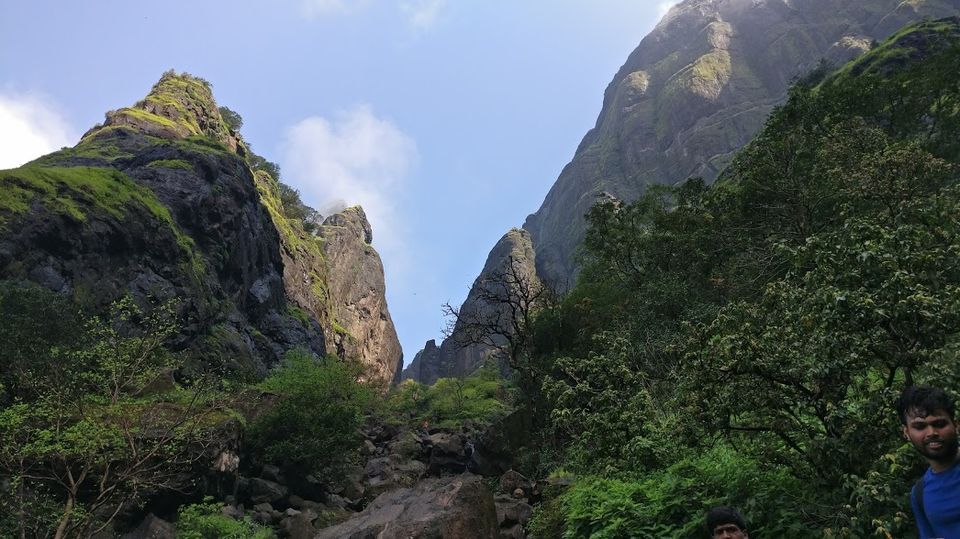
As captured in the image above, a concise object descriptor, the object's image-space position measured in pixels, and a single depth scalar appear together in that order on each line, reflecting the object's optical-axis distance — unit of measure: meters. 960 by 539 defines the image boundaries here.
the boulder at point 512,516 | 11.52
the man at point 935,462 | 3.42
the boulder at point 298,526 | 15.74
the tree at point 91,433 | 11.90
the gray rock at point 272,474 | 20.84
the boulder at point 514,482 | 16.20
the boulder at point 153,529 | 14.42
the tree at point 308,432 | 20.97
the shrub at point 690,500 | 6.19
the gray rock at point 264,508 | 18.47
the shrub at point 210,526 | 14.53
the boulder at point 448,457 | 25.66
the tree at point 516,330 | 22.53
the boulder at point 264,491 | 19.56
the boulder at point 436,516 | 9.88
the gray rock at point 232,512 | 16.92
